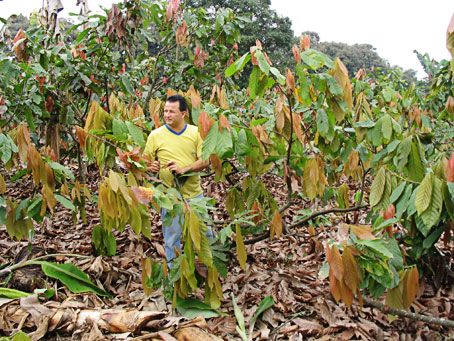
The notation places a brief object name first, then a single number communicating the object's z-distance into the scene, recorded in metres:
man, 2.46
